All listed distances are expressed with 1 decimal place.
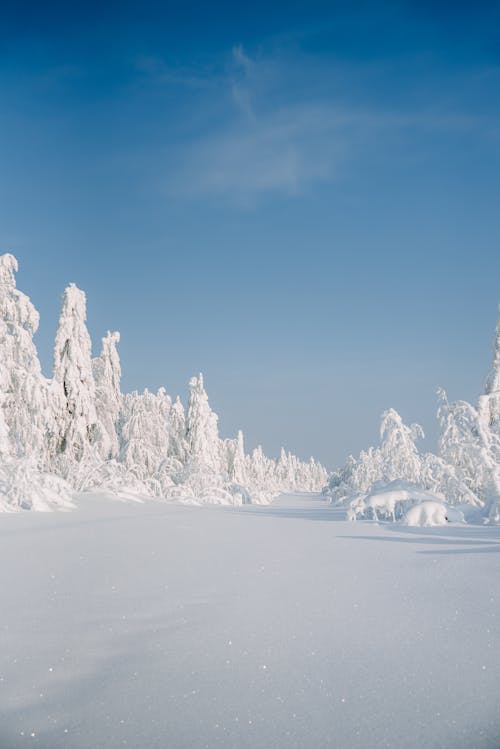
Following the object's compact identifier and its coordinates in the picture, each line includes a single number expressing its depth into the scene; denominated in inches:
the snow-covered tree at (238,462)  2588.6
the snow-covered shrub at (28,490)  431.8
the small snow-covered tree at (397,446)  935.6
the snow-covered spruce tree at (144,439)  1159.1
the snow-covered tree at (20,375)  634.8
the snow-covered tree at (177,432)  1581.0
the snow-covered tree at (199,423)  1538.9
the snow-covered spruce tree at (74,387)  908.0
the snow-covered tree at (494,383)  685.9
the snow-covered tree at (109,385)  1208.8
